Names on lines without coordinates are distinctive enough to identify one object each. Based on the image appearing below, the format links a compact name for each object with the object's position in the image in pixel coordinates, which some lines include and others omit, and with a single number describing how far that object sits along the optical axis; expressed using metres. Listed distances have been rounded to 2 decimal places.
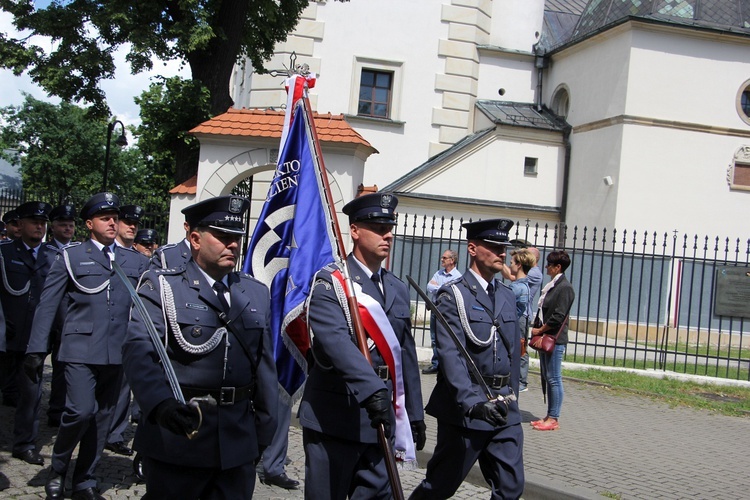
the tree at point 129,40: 15.27
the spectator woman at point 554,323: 8.88
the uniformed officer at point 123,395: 7.23
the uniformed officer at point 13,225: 8.87
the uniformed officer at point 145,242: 10.09
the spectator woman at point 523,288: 9.77
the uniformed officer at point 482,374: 5.01
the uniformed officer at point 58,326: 7.41
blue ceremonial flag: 5.82
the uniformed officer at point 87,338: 5.78
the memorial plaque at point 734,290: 17.81
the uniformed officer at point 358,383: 4.22
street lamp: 22.96
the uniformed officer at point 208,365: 3.73
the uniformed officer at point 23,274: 7.98
